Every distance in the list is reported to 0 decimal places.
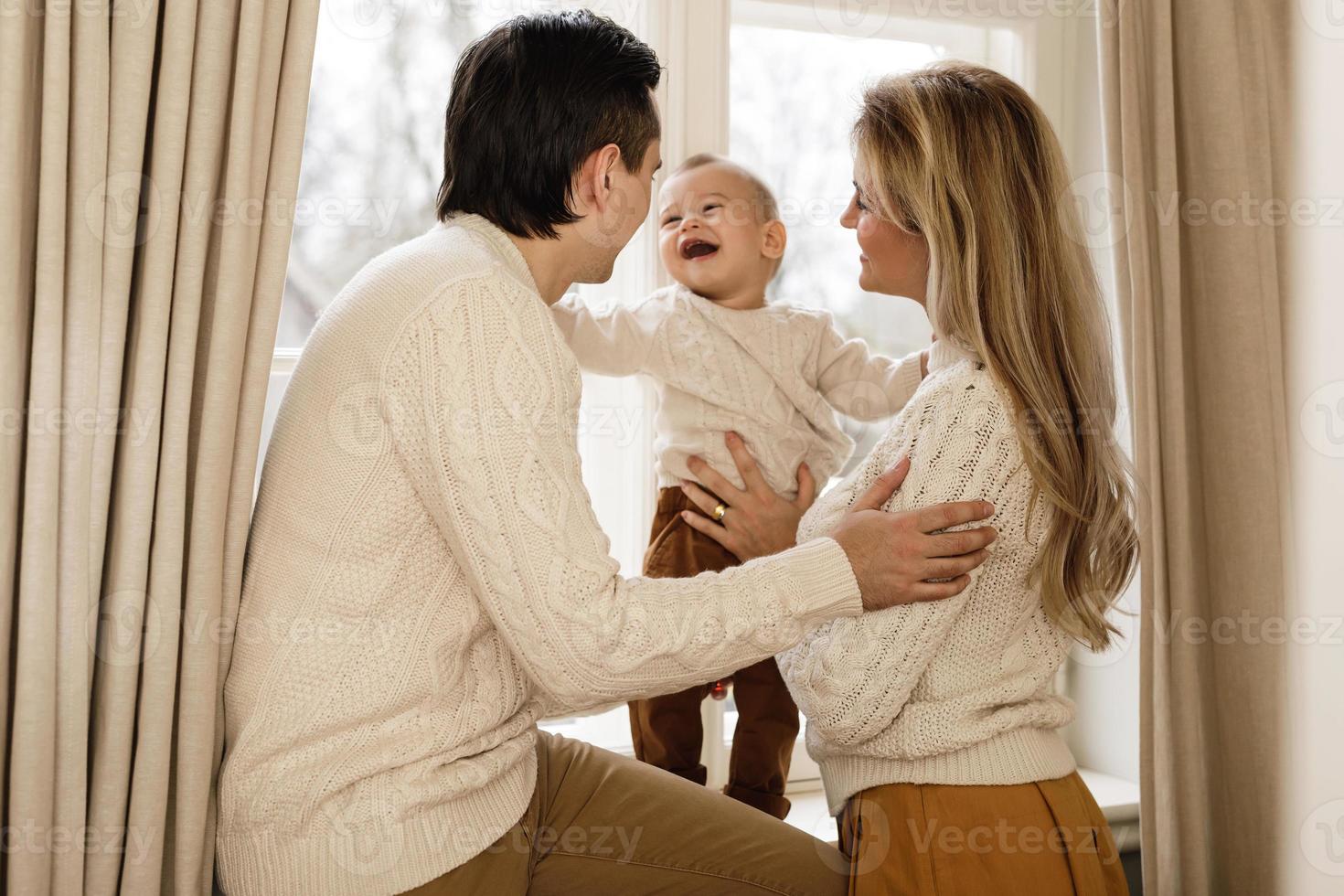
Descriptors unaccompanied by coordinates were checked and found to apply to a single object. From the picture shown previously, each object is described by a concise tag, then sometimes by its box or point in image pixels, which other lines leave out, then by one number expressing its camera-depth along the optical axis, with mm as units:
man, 1142
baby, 1771
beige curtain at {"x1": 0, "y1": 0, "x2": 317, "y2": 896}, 1113
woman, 1315
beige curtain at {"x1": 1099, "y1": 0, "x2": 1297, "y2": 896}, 1754
